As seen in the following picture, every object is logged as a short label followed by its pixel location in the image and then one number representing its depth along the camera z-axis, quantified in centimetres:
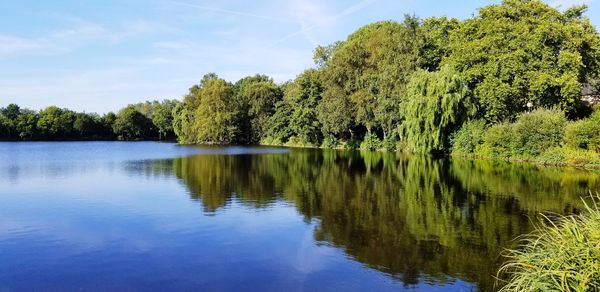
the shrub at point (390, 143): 5846
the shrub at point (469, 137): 4594
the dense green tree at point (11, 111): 10738
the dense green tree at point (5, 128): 10212
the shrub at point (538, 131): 3806
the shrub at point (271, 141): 8000
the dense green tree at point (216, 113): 8583
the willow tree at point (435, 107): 4534
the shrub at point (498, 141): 4203
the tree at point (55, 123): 10669
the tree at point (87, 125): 11088
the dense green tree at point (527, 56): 4000
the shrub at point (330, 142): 7019
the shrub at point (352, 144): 6589
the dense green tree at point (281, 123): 7894
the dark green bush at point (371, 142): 6091
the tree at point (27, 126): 10399
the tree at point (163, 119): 12125
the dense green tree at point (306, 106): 7212
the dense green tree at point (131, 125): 11681
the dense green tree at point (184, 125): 9468
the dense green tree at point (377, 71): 5356
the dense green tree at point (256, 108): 8438
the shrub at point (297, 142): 7494
